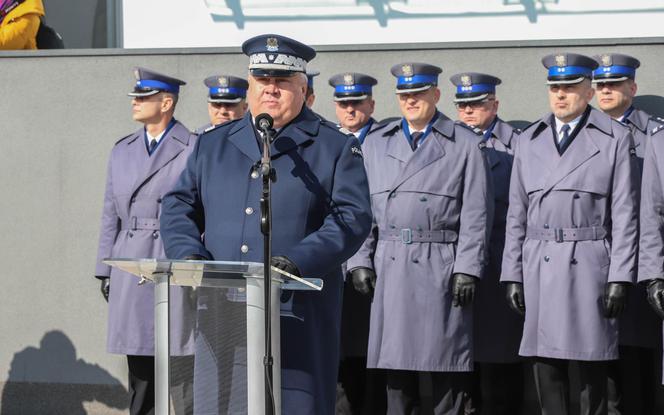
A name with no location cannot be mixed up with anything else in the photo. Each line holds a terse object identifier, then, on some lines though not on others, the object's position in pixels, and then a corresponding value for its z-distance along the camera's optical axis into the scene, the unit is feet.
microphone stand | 24.77
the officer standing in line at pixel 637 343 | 42.30
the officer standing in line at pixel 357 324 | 46.48
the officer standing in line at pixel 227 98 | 48.96
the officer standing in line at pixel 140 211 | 44.70
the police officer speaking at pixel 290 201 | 28.08
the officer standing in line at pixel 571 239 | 40.46
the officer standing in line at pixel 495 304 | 45.21
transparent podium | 25.59
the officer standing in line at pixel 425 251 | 42.66
